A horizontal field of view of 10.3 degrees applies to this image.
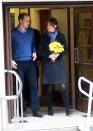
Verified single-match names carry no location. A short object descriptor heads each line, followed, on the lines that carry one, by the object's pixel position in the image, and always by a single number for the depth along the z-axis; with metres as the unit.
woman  9.28
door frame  8.65
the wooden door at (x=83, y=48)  9.65
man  9.14
